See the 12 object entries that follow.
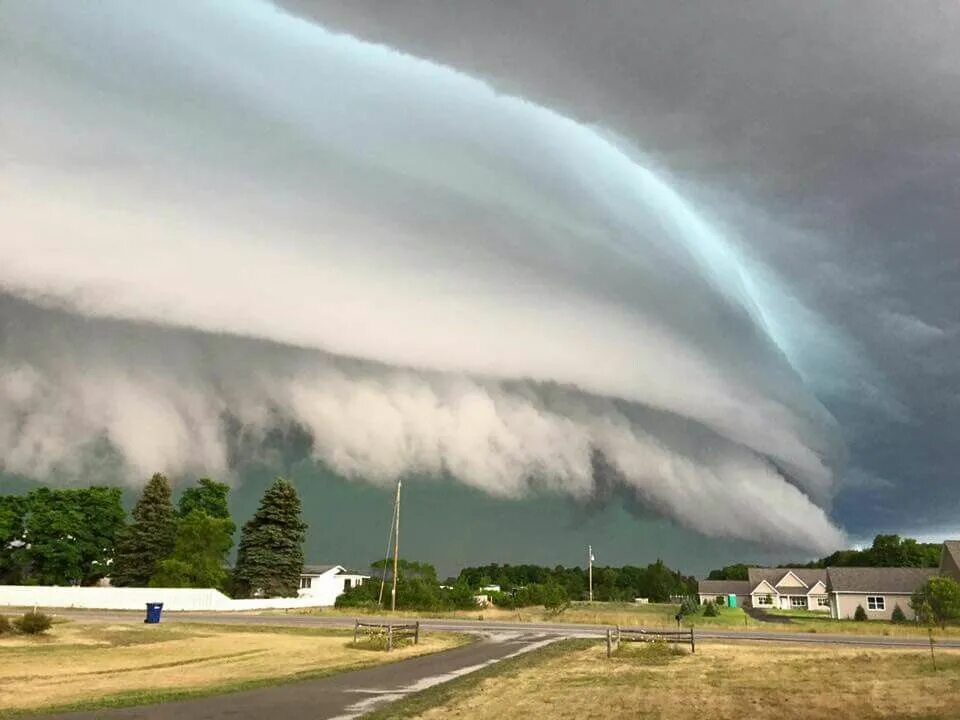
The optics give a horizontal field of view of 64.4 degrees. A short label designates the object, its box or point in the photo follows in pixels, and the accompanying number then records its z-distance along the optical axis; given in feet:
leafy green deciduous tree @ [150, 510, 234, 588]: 254.68
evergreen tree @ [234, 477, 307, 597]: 286.25
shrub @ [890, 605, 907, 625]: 268.62
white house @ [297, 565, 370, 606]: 384.25
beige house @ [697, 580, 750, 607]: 438.81
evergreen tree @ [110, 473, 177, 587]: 280.72
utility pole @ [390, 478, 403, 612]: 235.56
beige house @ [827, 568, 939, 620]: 305.94
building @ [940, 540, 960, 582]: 285.99
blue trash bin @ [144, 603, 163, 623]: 151.53
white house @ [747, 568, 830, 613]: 390.21
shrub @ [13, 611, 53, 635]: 110.73
